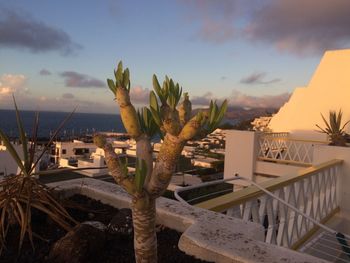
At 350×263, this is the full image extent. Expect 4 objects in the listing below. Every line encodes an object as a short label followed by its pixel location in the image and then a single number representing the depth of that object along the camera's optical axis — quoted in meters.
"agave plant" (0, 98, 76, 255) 1.80
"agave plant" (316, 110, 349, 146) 6.58
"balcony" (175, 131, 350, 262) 2.39
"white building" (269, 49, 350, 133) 10.49
